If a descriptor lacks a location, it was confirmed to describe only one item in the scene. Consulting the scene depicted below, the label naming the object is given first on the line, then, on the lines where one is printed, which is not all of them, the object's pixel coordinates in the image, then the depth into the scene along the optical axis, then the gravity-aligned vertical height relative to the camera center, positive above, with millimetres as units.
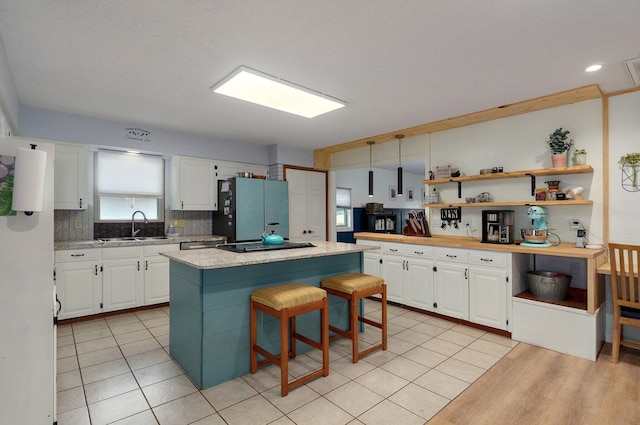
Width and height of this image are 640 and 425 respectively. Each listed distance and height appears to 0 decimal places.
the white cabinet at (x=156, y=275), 4344 -821
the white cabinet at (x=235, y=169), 5285 +762
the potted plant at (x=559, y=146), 3423 +695
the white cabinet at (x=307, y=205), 5836 +153
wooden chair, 2648 -738
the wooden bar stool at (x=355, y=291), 2850 -716
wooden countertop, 3010 -364
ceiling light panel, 2908 +1214
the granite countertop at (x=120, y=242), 3811 -362
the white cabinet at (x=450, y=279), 3463 -806
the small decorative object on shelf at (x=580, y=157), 3330 +564
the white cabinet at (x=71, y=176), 3924 +474
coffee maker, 3721 -165
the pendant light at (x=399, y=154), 4316 +930
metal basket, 3212 -743
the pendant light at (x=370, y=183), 4696 +429
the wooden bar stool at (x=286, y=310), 2346 -737
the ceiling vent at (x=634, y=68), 2588 +1183
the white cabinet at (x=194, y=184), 4832 +457
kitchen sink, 4336 -345
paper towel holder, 1499 +161
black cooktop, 2957 -322
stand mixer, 3385 -202
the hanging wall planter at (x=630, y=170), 3115 +397
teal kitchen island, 2455 -737
